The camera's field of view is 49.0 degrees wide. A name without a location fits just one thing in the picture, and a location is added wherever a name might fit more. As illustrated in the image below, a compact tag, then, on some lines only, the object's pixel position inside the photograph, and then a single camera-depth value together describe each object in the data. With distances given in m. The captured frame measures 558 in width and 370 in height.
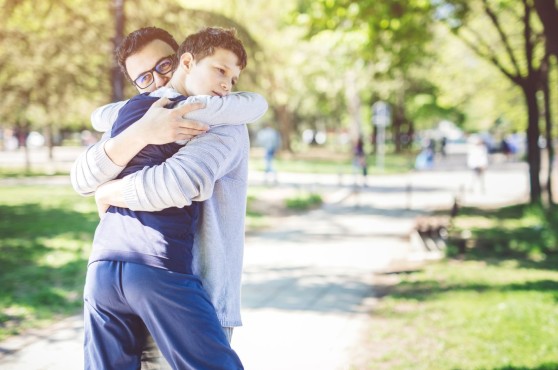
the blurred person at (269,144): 22.59
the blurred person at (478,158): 20.80
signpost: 25.58
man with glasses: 1.91
